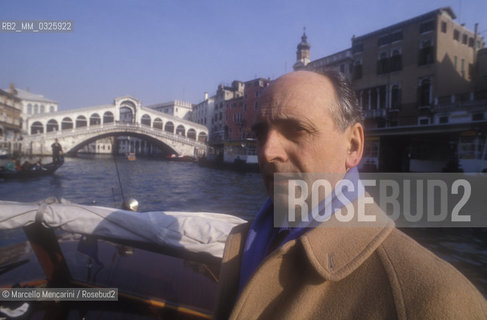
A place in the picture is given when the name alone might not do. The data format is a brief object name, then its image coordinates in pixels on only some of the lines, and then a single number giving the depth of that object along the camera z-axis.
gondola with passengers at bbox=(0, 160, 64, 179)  11.58
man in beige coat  0.50
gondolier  14.50
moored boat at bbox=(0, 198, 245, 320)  1.92
